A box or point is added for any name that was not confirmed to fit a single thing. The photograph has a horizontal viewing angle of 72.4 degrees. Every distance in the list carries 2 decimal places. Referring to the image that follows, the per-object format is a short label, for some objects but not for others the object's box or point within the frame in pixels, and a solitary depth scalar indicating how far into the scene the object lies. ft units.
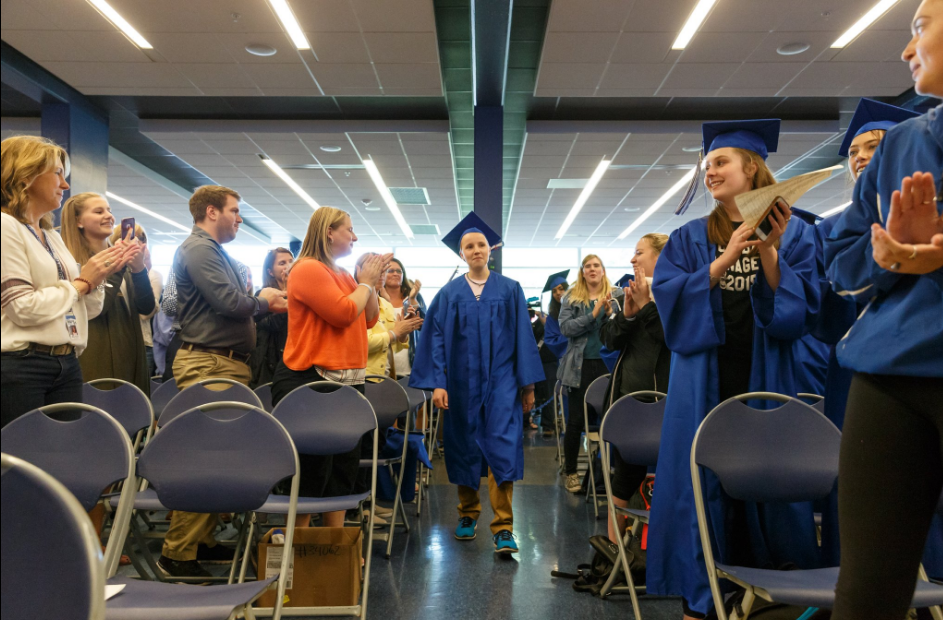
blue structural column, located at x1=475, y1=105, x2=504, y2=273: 23.16
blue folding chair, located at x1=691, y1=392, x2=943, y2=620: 5.41
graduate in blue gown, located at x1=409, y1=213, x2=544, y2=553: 10.41
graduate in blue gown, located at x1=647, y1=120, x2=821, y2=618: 5.70
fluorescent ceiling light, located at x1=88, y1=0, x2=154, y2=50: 16.19
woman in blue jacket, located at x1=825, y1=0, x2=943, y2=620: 3.07
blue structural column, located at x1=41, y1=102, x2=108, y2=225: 21.66
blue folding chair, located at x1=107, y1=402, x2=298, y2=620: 5.59
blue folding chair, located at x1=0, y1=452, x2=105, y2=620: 2.27
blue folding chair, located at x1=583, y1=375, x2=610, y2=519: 12.67
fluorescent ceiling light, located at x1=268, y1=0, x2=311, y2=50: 16.12
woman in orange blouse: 8.41
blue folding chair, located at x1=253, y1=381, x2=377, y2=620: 8.04
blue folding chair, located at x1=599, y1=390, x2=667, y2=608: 8.04
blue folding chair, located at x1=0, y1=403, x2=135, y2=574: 5.14
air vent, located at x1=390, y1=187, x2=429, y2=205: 34.94
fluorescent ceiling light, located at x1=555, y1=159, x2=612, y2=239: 29.86
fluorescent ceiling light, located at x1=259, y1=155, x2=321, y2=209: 29.55
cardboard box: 6.91
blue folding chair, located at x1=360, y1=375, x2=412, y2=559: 10.98
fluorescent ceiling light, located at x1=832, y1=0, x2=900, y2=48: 16.00
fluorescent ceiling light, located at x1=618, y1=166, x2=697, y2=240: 32.41
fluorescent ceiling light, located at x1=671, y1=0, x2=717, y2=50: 15.98
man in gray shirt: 8.55
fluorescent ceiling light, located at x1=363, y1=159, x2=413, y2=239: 30.16
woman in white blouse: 4.82
